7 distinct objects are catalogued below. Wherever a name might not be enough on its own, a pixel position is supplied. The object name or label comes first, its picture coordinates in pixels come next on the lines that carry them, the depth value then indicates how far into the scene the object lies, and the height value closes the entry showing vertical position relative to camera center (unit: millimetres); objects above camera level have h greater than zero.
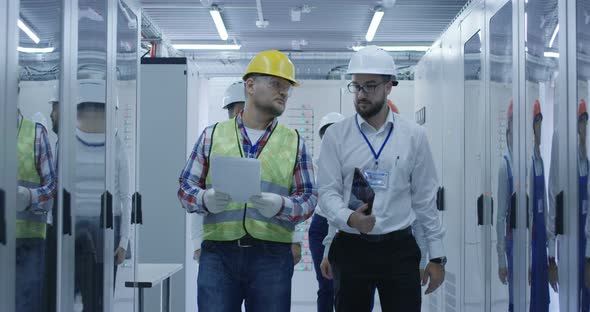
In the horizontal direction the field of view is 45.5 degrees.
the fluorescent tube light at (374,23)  8016 +1826
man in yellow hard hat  2934 -134
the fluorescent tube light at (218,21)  8012 +1830
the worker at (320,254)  4684 -549
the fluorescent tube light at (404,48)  10383 +1832
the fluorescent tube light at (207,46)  10211 +1824
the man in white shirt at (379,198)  3002 -117
